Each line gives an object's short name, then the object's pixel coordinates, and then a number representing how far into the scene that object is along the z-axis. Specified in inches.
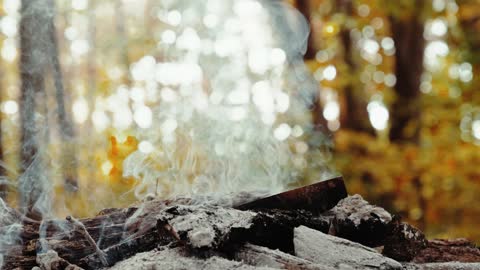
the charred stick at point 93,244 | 85.6
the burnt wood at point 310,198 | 98.4
